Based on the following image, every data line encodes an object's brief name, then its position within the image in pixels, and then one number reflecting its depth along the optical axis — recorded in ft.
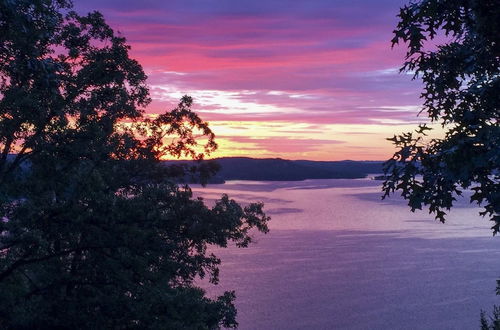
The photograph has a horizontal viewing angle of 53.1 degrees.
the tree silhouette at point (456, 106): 39.73
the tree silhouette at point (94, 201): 49.19
